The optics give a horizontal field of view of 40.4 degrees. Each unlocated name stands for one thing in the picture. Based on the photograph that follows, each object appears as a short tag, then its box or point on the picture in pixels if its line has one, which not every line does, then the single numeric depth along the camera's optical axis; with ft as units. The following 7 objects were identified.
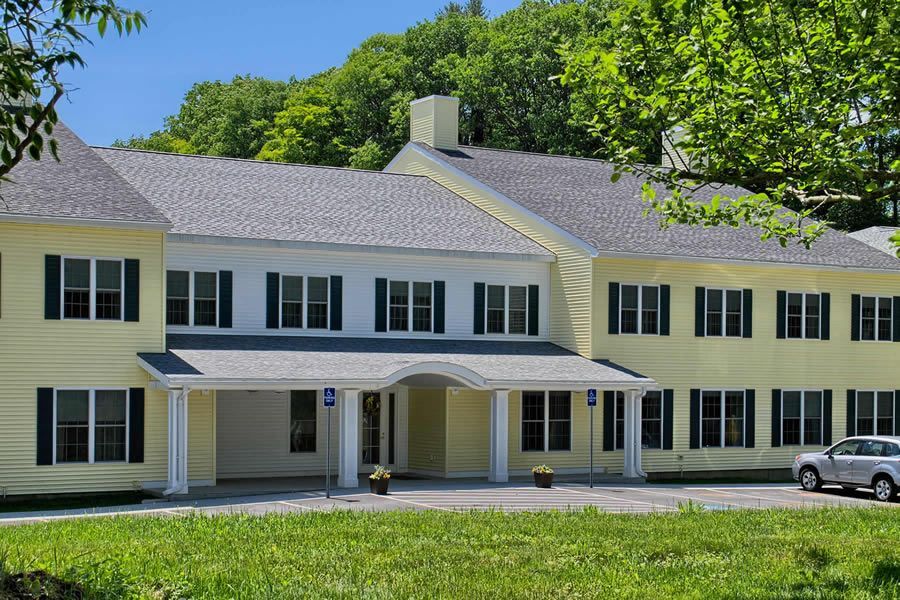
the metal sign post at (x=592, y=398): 96.13
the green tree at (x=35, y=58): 31.09
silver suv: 95.96
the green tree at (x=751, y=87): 55.93
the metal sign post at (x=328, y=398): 82.87
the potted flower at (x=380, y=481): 86.89
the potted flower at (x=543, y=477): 96.94
